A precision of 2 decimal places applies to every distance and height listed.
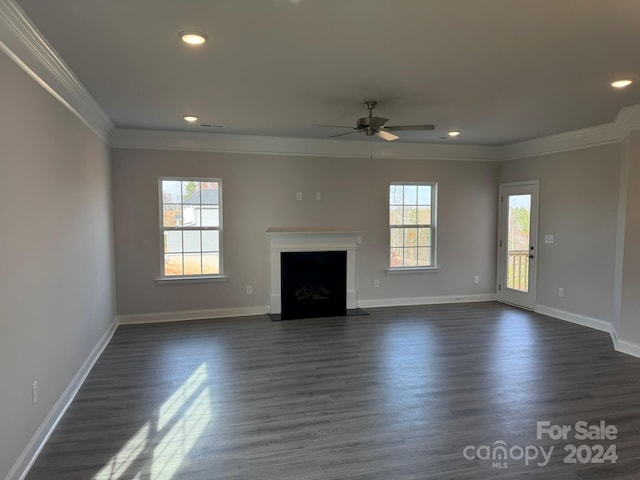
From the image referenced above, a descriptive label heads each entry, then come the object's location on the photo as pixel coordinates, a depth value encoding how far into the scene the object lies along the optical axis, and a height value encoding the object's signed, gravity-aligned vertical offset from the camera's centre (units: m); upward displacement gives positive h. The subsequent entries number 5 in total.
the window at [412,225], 6.92 -0.09
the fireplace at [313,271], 6.23 -0.79
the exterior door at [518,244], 6.51 -0.39
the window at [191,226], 5.95 -0.09
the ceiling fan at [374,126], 4.05 +0.93
